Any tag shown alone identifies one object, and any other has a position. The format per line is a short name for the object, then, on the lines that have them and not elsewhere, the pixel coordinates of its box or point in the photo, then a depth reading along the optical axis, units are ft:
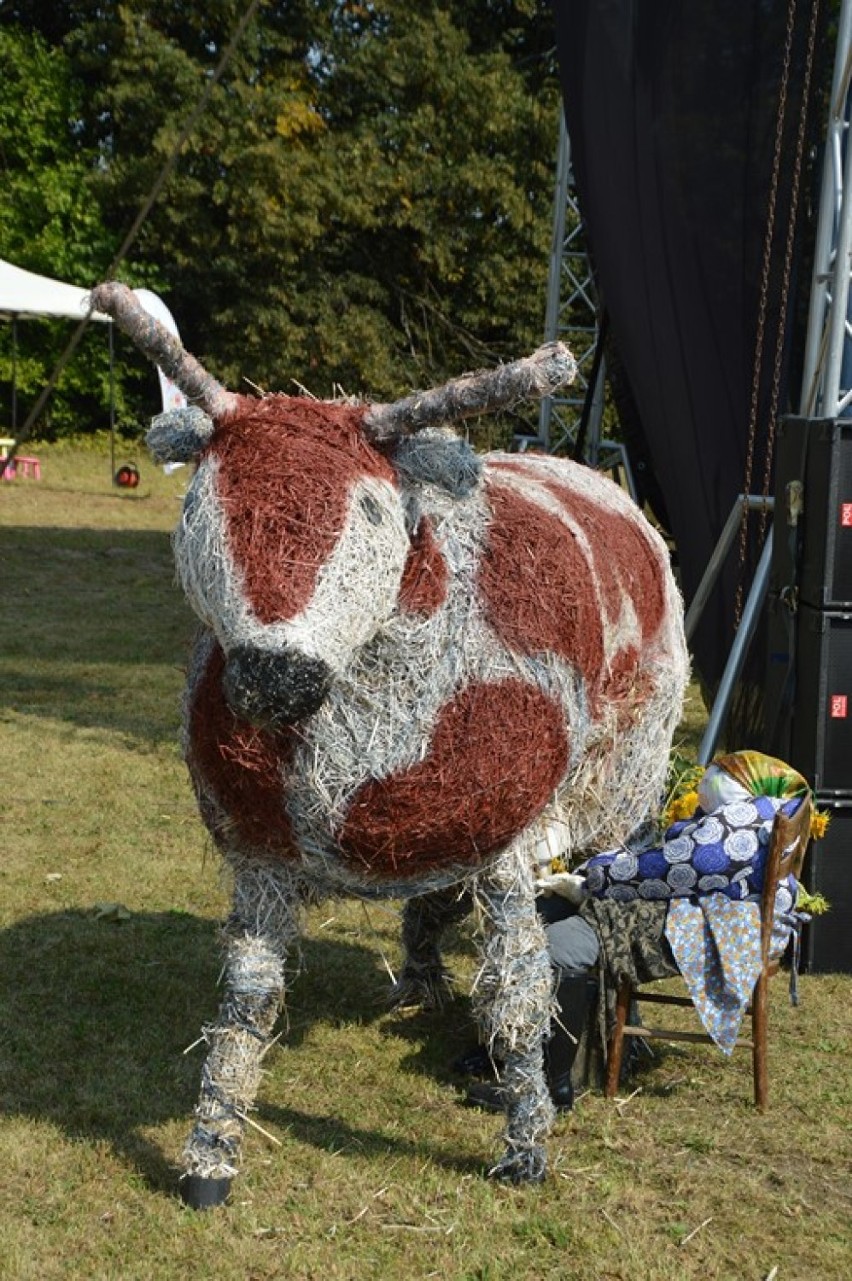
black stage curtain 20.57
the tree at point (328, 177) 71.67
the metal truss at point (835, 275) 16.93
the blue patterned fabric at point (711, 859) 12.82
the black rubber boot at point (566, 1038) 13.07
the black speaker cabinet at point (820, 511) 16.39
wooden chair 12.64
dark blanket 13.15
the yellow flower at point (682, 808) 14.52
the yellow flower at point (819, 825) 14.57
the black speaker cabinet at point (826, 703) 16.49
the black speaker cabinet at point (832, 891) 16.66
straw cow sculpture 9.46
